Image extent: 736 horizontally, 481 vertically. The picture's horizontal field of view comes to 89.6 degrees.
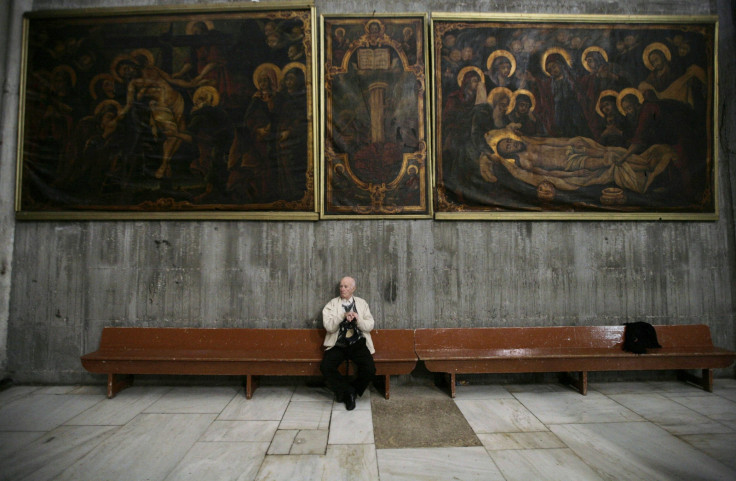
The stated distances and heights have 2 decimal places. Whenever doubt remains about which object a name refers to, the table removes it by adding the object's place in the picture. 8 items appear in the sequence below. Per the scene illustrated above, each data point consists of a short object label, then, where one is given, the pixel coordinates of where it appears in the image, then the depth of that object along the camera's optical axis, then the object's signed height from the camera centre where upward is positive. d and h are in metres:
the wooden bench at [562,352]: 4.50 -1.21
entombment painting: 5.19 +1.89
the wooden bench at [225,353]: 4.43 -1.19
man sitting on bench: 4.29 -1.04
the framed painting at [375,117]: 5.16 +1.96
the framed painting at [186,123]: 5.17 +1.90
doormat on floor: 3.44 -1.71
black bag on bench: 4.77 -1.04
